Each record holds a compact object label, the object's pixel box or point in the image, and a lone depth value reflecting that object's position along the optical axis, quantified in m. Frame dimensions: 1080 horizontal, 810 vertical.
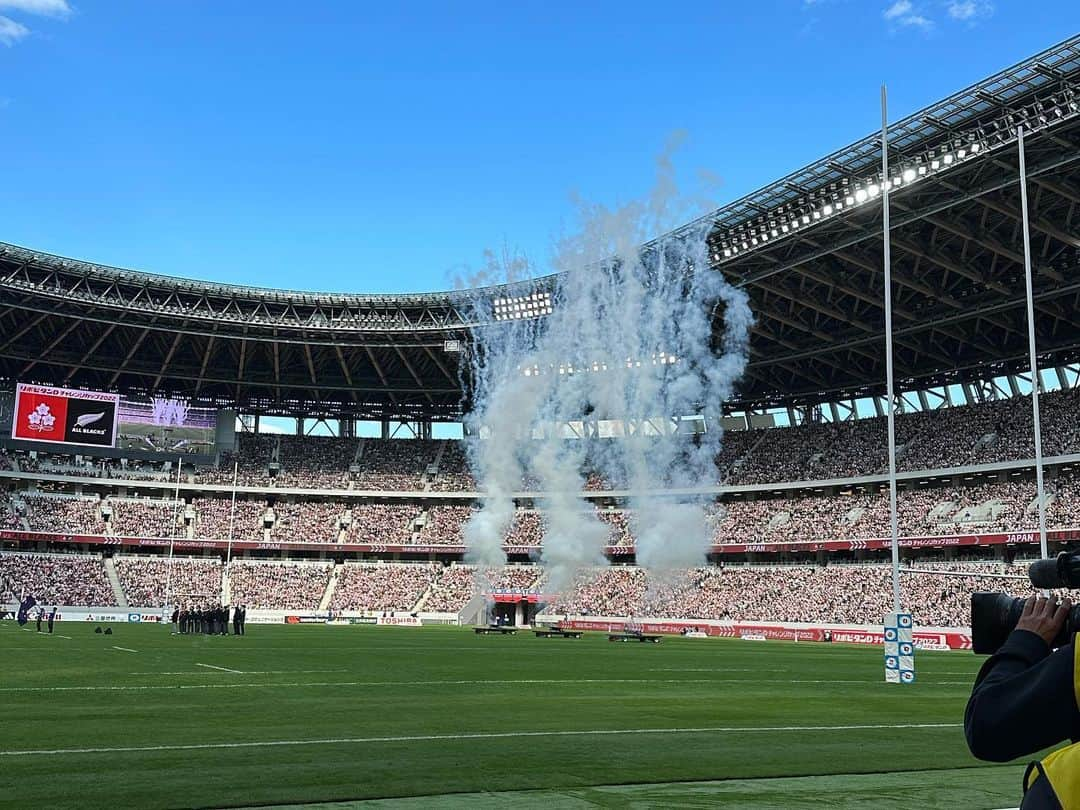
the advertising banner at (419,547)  55.62
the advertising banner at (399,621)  72.56
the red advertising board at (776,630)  48.78
